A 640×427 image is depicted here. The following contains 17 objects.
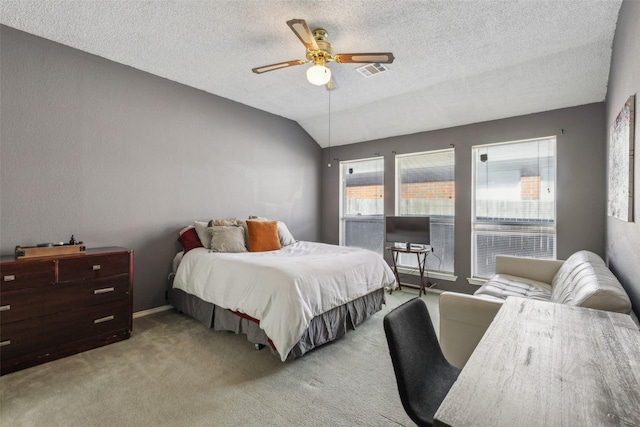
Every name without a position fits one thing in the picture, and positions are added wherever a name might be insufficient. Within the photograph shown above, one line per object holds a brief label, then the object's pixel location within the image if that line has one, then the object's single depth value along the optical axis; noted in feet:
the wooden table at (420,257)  14.17
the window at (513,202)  12.40
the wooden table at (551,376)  2.33
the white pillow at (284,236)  13.51
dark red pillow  11.85
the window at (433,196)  14.78
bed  7.73
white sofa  5.10
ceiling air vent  10.69
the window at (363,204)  17.42
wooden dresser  7.35
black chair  3.91
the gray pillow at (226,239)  11.43
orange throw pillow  12.25
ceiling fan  7.82
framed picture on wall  5.99
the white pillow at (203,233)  11.92
